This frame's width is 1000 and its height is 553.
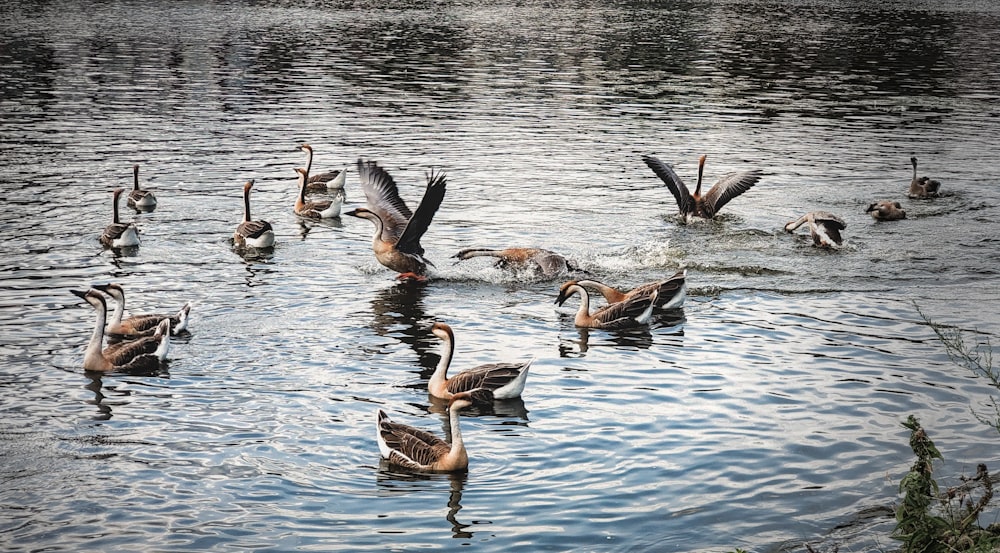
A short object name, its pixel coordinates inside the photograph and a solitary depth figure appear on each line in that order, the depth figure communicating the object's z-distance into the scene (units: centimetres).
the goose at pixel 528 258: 2050
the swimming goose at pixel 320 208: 2548
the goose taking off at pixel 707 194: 2442
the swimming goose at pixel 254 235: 2216
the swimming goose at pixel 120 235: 2177
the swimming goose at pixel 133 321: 1681
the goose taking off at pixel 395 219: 2080
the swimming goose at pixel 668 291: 1831
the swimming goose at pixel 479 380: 1460
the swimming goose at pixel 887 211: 2442
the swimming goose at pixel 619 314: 1797
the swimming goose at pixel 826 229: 2177
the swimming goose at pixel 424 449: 1245
